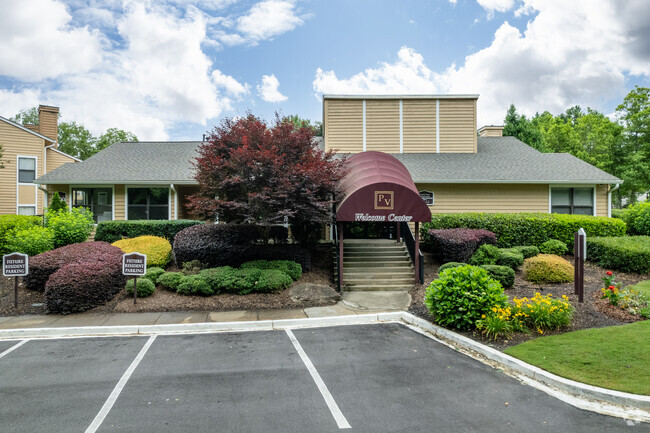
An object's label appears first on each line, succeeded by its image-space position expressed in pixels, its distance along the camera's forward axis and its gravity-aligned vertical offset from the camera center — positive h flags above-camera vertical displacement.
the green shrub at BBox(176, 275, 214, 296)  9.68 -1.81
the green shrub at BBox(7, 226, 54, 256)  12.01 -0.71
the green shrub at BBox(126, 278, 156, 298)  9.57 -1.79
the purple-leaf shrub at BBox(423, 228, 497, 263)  12.16 -0.70
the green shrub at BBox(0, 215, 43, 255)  12.80 -0.14
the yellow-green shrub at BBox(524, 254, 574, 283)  10.52 -1.45
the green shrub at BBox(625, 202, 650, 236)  15.73 +0.12
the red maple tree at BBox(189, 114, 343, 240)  10.10 +1.31
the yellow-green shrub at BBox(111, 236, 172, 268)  11.89 -0.93
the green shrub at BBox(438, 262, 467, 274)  10.76 -1.32
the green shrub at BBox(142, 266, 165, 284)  10.43 -1.56
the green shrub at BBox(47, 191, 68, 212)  14.67 +0.67
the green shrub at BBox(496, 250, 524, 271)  11.44 -1.23
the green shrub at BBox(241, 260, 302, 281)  10.94 -1.38
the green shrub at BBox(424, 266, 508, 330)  7.15 -1.54
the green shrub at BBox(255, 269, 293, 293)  9.88 -1.69
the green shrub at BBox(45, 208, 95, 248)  13.07 -0.24
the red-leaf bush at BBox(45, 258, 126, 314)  8.62 -1.65
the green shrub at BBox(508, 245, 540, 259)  12.51 -1.03
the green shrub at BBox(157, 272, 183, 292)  10.02 -1.68
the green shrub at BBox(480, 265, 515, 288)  9.99 -1.49
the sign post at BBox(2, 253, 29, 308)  9.09 -1.16
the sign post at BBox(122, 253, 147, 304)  9.11 -1.12
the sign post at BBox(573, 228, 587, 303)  8.36 -0.86
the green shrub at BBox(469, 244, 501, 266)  11.60 -1.13
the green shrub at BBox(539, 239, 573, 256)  13.07 -0.93
